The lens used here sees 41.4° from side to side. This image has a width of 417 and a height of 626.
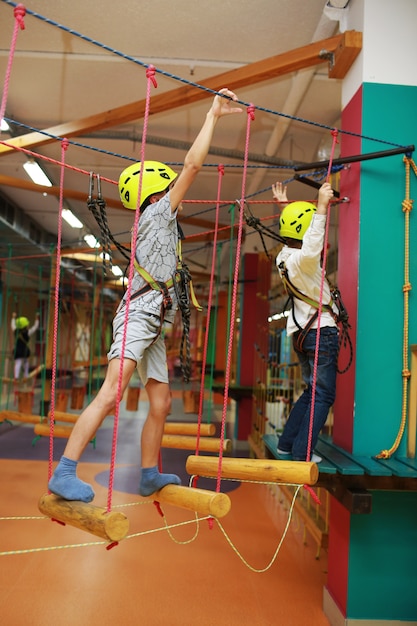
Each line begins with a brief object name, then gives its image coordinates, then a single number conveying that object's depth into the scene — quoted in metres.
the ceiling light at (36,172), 5.58
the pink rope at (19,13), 1.65
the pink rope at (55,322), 1.84
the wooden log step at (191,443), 2.58
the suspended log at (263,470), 2.04
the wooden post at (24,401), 6.56
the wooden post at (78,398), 7.00
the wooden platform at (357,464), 2.38
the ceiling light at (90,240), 8.43
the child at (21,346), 8.58
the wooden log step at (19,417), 4.93
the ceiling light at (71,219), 7.24
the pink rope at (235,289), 1.96
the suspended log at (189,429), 2.77
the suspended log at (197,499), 1.84
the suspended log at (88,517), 1.61
